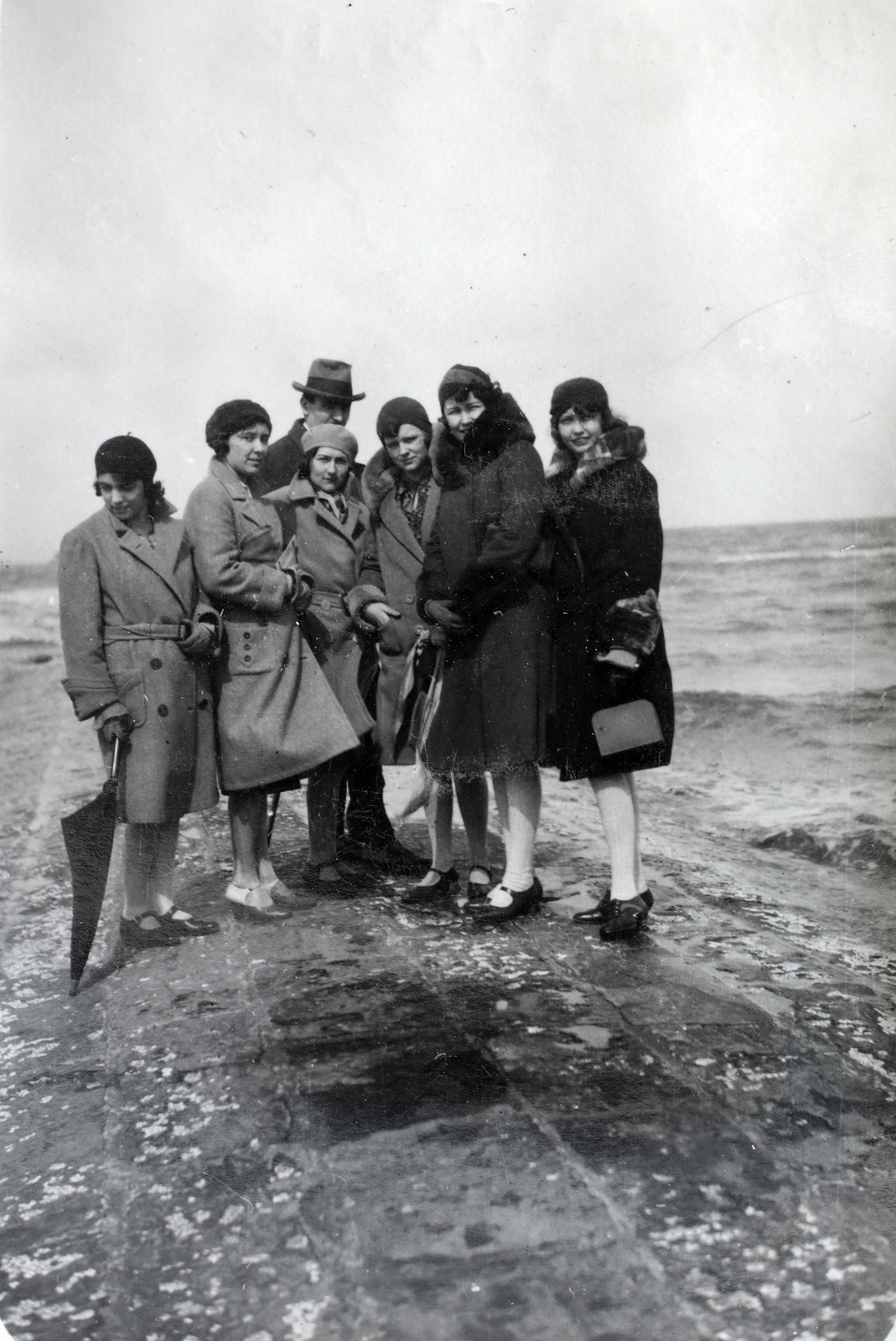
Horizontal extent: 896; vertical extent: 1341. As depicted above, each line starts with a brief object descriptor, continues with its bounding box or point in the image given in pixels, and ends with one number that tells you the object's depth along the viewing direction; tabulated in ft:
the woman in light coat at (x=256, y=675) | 10.66
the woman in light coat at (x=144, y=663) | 9.86
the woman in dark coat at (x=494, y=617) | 10.68
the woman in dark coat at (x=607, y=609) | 10.29
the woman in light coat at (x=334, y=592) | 11.51
